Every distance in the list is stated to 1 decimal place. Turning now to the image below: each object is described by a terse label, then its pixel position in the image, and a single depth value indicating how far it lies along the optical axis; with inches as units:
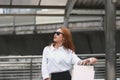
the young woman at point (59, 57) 195.2
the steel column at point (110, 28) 473.0
